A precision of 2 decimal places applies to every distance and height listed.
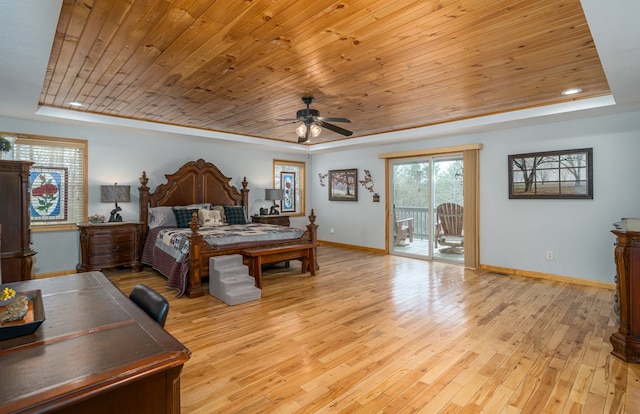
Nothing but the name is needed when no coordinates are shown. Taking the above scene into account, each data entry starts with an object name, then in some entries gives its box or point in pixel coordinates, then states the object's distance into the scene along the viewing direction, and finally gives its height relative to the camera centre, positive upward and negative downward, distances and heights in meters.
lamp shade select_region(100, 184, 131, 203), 5.20 +0.25
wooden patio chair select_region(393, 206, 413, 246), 6.79 -0.52
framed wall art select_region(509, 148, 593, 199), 4.59 +0.45
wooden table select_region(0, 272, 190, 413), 0.83 -0.46
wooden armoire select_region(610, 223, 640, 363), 2.53 -0.74
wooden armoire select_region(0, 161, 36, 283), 3.26 -0.11
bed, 4.21 -0.35
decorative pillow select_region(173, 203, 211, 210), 5.87 +0.01
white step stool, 3.88 -0.93
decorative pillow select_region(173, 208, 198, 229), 5.69 -0.17
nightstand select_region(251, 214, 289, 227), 6.99 -0.27
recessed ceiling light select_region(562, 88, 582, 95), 3.74 +1.34
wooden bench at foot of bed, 4.39 -0.72
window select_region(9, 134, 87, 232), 4.84 +0.45
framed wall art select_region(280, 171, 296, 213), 8.06 +0.40
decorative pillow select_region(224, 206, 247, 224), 6.39 -0.14
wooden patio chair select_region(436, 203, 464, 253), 6.00 -0.42
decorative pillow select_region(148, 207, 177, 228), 5.65 -0.16
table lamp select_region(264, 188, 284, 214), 7.18 +0.29
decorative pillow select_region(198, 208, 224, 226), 5.83 -0.19
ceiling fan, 4.02 +1.06
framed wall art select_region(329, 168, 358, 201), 7.64 +0.53
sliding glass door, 6.04 -0.03
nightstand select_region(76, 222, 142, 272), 4.96 -0.59
